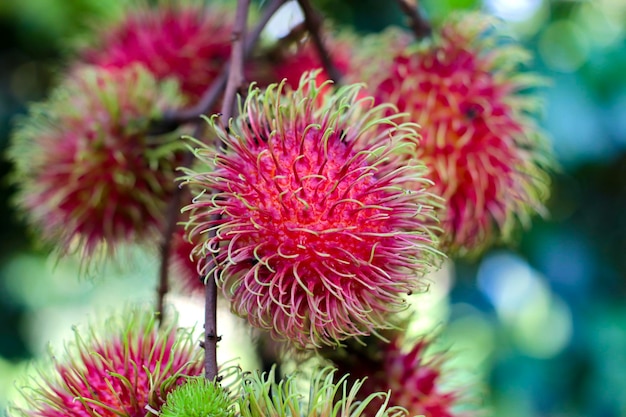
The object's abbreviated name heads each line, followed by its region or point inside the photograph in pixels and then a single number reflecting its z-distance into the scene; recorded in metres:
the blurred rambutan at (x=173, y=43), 0.44
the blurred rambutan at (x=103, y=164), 0.41
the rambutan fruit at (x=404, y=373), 0.39
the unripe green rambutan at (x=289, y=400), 0.34
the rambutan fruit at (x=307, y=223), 0.35
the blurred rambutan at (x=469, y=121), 0.40
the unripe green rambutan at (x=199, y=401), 0.32
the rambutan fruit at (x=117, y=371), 0.35
